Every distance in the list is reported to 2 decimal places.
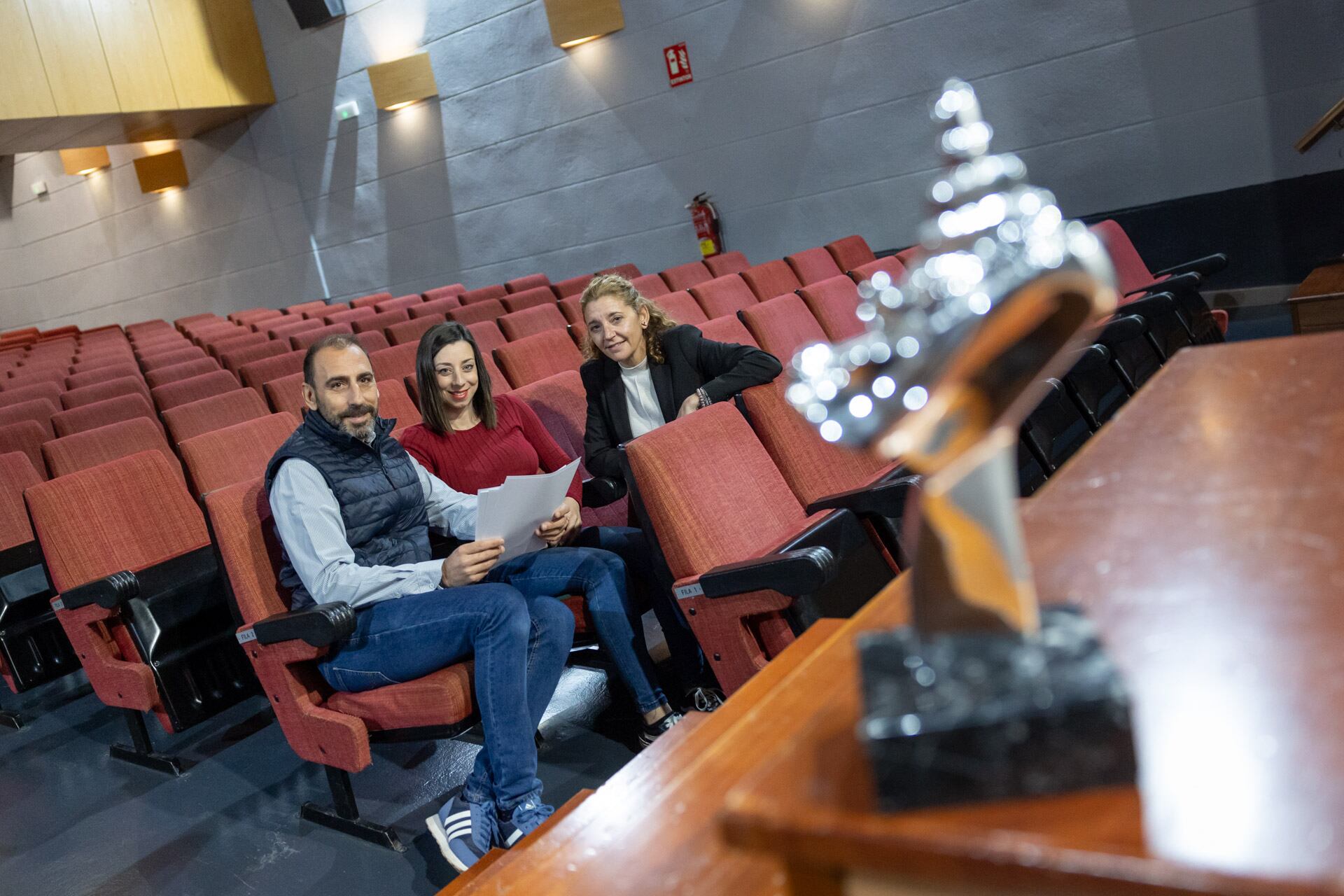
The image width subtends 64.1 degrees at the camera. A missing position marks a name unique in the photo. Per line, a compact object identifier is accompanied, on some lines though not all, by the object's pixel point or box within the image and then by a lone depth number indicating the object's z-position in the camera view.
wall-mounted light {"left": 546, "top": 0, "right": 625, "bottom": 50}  6.11
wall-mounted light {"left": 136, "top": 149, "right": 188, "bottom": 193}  8.76
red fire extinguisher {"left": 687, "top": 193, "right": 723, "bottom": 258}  5.94
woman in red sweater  1.77
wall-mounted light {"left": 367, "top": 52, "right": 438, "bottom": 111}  6.96
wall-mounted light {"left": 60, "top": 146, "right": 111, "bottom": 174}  9.32
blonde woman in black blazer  2.18
